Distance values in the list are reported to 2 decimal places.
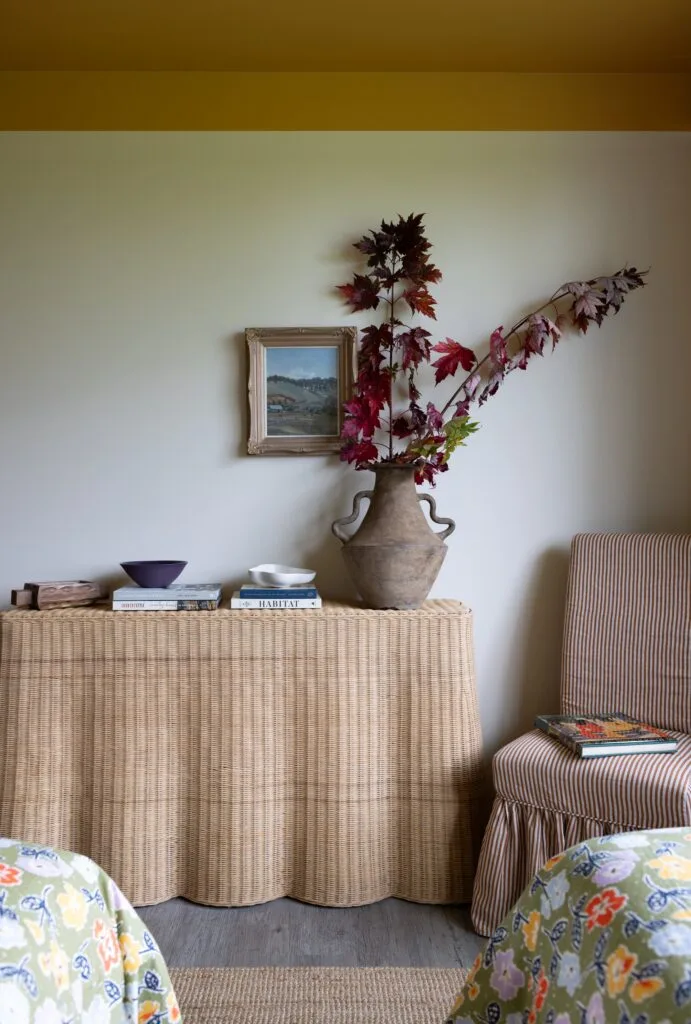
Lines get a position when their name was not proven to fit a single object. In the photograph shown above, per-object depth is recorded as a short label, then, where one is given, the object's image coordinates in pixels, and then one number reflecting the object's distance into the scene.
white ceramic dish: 2.55
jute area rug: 1.88
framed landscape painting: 2.77
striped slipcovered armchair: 2.04
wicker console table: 2.40
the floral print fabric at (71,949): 1.10
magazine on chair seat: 2.15
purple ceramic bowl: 2.52
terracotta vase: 2.48
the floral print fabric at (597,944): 1.03
